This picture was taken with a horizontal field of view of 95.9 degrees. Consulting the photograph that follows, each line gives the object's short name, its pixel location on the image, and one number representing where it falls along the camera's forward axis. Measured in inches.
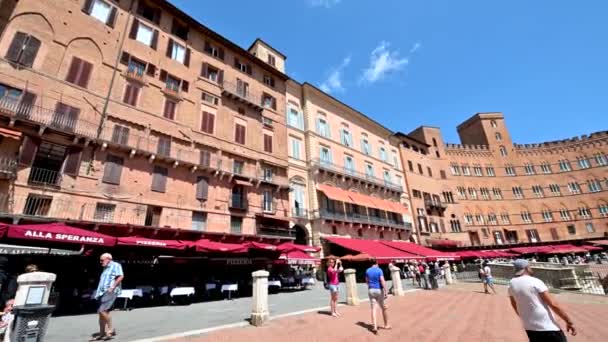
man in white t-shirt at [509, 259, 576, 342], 131.0
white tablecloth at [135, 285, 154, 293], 442.9
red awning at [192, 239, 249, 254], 464.8
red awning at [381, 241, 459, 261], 952.3
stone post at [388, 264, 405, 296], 517.3
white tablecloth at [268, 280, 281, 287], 555.9
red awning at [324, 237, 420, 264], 793.5
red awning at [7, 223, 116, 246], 329.7
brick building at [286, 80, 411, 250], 945.5
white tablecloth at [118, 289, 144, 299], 390.1
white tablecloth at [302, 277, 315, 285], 650.8
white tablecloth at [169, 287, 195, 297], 432.5
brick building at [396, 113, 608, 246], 1476.4
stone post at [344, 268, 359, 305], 408.8
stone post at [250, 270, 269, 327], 280.2
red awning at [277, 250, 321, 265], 586.9
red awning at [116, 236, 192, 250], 416.2
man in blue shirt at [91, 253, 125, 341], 225.3
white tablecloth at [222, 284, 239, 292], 482.0
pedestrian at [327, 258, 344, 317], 328.2
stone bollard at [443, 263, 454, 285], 728.3
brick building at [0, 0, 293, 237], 515.8
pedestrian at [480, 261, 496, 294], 525.7
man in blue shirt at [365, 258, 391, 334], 267.1
